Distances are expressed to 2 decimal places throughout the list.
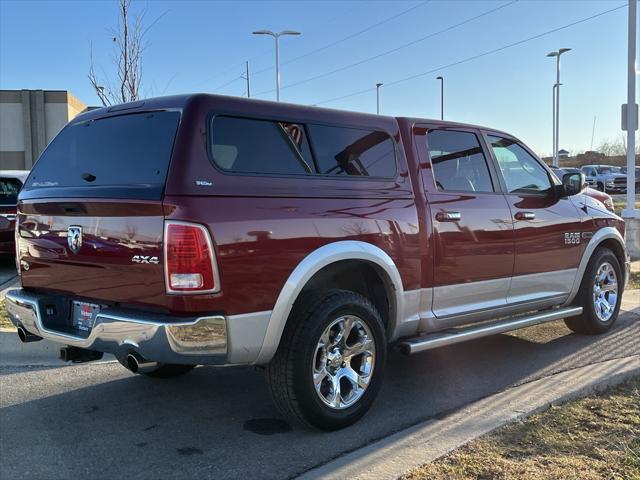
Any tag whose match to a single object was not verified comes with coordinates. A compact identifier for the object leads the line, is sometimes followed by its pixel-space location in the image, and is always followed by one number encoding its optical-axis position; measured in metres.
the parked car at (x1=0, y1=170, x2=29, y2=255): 9.44
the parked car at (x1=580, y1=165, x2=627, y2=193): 33.94
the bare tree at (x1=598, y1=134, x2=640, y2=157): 72.86
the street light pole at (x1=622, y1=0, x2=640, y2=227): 10.91
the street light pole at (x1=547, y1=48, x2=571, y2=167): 37.03
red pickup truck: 3.23
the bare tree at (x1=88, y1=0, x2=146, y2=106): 10.19
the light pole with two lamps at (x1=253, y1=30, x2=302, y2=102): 27.21
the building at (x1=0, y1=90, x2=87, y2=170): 33.53
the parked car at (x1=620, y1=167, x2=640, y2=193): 34.21
